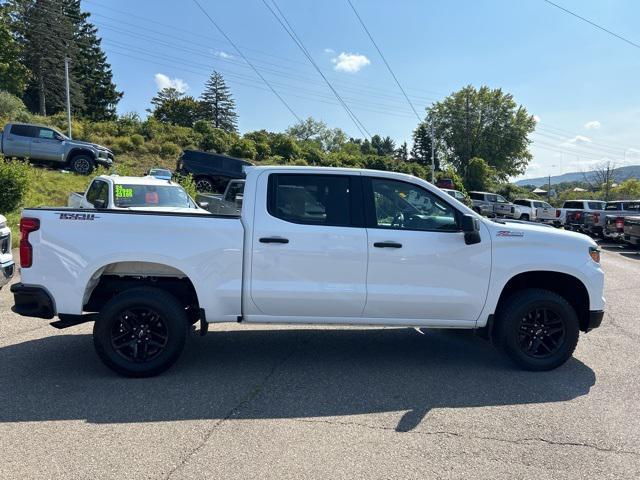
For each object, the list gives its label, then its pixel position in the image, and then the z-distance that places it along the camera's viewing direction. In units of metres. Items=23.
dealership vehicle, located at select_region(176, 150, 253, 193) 22.94
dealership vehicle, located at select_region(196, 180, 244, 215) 11.04
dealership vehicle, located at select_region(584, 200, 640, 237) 21.03
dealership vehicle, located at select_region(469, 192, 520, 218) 32.94
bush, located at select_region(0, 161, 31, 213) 12.83
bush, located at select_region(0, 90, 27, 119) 34.58
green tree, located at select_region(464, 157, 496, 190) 61.16
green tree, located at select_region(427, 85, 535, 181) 76.44
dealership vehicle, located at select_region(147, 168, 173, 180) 20.52
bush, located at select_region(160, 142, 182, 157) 33.81
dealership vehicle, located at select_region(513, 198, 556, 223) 31.66
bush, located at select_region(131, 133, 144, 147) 33.84
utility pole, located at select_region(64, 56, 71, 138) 30.34
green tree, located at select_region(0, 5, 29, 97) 45.12
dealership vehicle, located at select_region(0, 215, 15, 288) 6.01
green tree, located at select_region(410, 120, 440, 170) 83.86
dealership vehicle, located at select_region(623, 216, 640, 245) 16.42
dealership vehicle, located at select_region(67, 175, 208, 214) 9.70
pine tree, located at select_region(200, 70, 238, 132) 86.88
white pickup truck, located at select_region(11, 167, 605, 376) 4.38
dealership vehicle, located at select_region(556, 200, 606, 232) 23.03
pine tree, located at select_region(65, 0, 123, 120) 60.59
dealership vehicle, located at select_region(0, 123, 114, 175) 19.36
